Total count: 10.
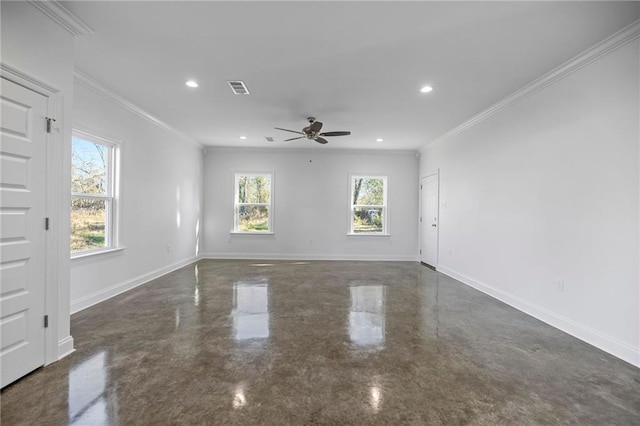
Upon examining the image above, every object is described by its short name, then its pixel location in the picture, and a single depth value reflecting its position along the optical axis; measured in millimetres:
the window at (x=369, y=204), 7320
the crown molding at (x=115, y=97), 3302
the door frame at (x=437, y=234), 6050
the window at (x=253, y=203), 7238
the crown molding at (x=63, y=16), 2111
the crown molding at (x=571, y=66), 2429
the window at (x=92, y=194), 3529
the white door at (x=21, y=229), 1894
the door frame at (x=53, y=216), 2174
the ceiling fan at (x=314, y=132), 4252
